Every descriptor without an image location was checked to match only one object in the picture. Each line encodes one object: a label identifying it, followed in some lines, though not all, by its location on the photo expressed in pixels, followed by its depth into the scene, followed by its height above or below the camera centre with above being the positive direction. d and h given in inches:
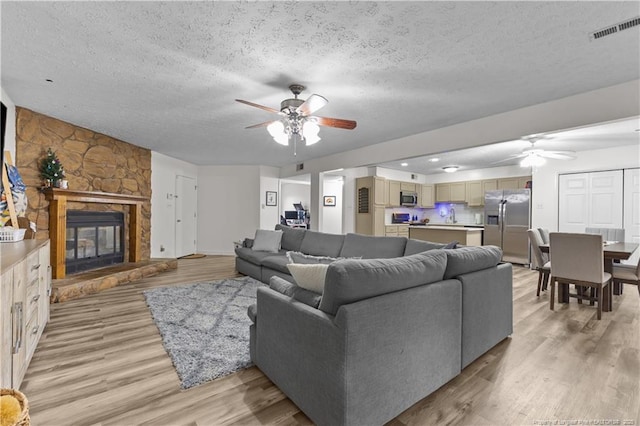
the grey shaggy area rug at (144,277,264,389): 85.0 -44.2
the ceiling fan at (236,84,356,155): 110.7 +35.0
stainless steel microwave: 315.0 +15.7
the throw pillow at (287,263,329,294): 69.6 -15.5
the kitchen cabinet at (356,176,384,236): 283.7 +7.3
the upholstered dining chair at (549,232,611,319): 126.1 -21.4
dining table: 128.3 -17.2
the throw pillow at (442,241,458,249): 113.0 -12.2
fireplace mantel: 153.3 -5.3
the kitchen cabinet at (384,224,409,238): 300.3 -18.0
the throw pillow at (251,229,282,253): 199.6 -20.3
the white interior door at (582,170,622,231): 215.6 +12.2
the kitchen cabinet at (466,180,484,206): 301.6 +21.2
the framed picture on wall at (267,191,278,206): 309.9 +14.1
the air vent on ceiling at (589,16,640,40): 75.5 +49.6
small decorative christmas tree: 150.0 +20.1
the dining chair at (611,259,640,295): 133.4 -27.6
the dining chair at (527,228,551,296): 161.9 -24.1
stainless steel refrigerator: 253.8 -6.7
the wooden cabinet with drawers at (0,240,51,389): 61.2 -24.8
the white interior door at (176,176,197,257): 273.1 -4.6
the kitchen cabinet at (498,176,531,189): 271.1 +30.0
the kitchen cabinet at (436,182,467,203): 315.9 +23.8
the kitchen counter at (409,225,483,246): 234.7 -17.4
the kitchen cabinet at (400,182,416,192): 318.0 +29.2
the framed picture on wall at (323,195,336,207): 370.6 +15.0
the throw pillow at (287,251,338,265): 91.2 -14.9
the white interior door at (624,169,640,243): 207.5 +7.5
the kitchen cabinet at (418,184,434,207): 342.3 +20.2
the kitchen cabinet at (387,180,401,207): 302.7 +20.3
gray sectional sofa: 56.6 -27.3
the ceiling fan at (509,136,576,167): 184.2 +38.2
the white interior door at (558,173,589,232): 229.3 +10.2
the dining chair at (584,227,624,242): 189.2 -11.3
